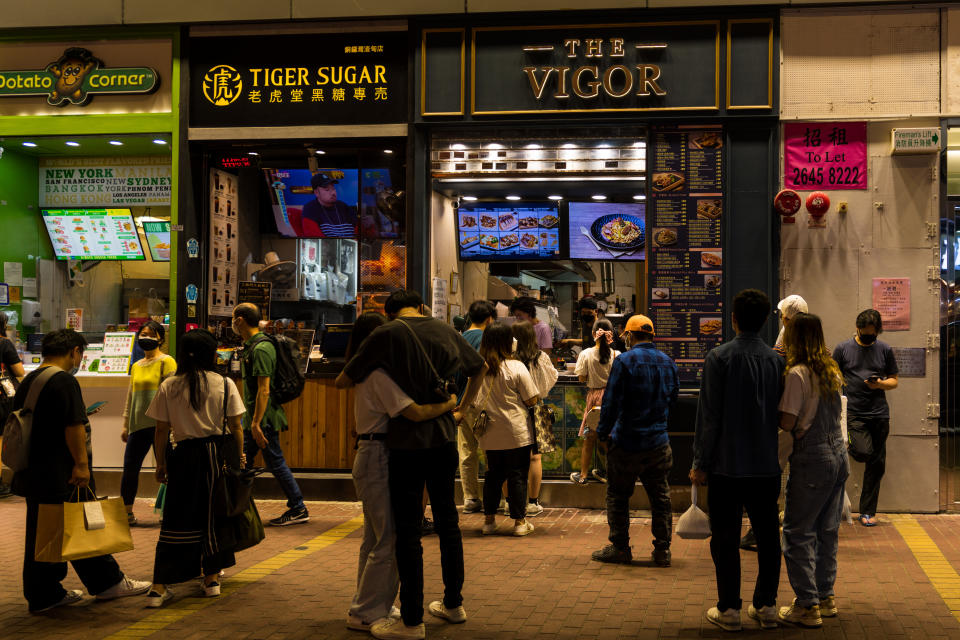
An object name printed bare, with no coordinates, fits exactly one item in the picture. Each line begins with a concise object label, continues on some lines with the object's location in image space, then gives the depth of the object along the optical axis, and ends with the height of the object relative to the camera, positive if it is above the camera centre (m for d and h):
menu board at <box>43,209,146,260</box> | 11.37 +0.79
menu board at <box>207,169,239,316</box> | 10.64 +0.62
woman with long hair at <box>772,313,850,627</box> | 5.49 -0.91
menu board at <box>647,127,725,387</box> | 9.52 +0.56
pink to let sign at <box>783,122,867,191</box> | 9.35 +1.42
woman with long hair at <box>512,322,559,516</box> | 8.75 -0.60
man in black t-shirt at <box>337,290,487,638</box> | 5.32 -0.80
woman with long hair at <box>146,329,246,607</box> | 6.00 -0.99
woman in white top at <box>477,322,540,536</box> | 8.06 -1.03
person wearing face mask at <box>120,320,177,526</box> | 8.54 -0.98
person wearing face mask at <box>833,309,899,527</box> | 8.66 -0.90
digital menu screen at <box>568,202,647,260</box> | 10.68 +0.80
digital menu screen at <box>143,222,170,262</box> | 11.24 +0.71
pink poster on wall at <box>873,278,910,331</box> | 9.23 -0.02
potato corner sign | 10.44 +2.41
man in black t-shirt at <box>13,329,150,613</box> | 5.83 -0.96
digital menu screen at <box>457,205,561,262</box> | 11.11 +0.80
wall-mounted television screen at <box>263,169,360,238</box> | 10.51 +1.09
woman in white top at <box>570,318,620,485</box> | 9.24 -0.69
